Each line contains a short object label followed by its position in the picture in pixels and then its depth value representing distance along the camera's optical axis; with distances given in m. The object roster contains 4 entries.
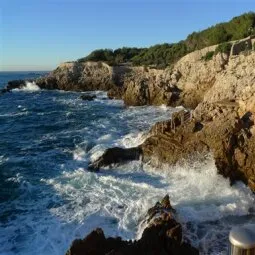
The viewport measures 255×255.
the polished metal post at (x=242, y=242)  2.84
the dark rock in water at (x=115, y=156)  14.17
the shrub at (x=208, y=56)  27.82
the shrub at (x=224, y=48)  26.49
